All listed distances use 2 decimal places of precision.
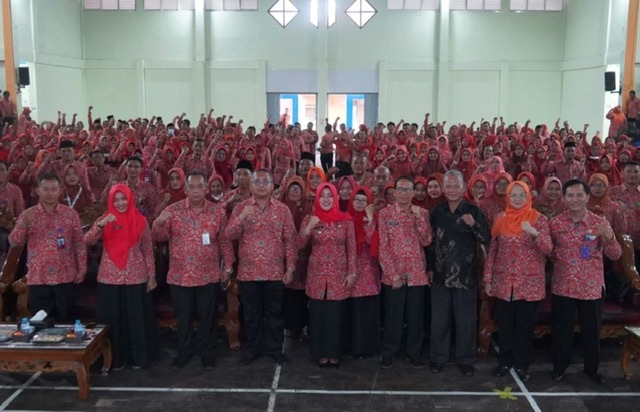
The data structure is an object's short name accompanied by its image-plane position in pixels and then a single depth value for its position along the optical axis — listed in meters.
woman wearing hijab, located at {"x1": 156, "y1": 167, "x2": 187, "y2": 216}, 6.11
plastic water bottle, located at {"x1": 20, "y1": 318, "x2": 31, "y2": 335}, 4.18
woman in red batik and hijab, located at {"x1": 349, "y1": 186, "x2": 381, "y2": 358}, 4.70
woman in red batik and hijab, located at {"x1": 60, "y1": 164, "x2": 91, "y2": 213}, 6.84
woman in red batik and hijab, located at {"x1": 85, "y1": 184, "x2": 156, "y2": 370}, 4.40
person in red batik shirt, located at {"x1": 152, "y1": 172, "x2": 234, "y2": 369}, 4.50
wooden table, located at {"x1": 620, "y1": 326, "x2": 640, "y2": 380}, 4.41
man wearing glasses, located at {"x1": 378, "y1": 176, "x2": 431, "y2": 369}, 4.51
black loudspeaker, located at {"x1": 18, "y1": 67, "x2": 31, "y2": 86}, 14.79
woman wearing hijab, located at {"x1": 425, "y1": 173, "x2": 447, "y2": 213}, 5.60
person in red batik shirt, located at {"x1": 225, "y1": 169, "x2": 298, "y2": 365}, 4.53
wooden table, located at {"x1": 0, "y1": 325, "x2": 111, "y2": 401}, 4.05
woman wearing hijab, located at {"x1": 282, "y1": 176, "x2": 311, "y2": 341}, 5.05
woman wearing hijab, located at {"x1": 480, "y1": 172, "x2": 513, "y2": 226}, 5.67
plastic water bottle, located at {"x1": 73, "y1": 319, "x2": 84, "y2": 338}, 4.16
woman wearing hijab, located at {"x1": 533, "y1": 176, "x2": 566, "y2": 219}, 5.78
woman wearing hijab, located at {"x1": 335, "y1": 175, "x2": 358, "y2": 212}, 5.52
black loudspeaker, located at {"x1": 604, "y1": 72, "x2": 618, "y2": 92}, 15.31
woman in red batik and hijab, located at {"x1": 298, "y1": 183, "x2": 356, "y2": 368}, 4.53
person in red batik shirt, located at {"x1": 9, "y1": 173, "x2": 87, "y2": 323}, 4.46
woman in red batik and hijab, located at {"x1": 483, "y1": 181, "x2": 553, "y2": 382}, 4.33
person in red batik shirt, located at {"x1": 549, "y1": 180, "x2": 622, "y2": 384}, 4.28
